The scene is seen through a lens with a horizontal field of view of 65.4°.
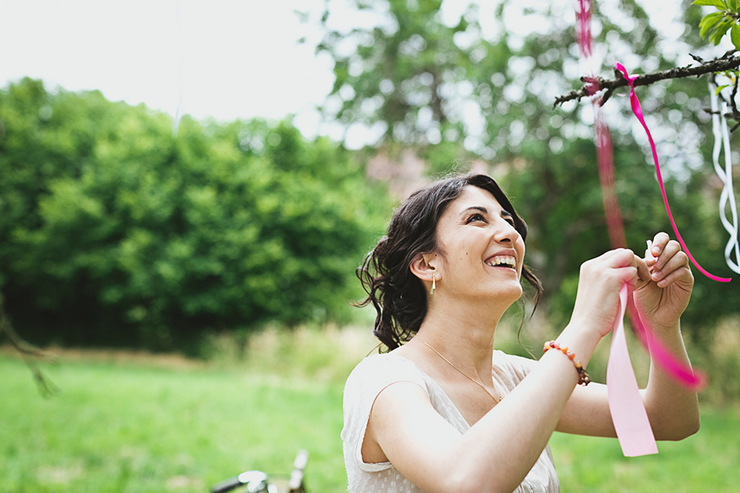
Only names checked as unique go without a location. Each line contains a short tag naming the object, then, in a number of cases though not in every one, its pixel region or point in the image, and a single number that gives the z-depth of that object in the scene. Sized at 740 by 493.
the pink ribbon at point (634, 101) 1.22
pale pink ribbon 1.15
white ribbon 1.37
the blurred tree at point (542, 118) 9.54
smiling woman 1.07
